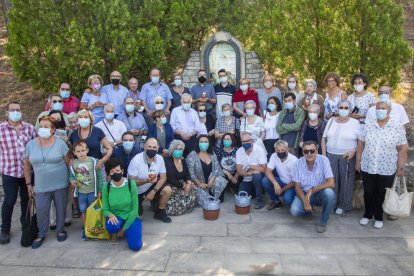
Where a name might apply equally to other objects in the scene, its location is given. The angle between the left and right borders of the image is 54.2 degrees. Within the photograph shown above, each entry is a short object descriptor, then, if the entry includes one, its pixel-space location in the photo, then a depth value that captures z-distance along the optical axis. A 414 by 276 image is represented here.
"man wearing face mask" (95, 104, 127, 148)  6.63
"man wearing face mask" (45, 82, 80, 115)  7.20
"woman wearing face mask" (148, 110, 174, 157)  6.99
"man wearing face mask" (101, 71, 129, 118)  7.57
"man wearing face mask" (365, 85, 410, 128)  5.88
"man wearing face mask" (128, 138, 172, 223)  6.21
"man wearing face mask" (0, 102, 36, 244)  5.52
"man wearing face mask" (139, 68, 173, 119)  8.00
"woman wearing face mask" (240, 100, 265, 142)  7.30
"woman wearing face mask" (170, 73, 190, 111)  8.29
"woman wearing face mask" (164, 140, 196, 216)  6.46
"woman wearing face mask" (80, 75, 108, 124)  7.38
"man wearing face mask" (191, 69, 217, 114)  8.40
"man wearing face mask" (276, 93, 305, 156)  6.88
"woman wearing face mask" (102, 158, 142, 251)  5.31
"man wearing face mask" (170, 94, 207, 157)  7.42
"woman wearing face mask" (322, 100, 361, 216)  6.10
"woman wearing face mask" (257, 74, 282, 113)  7.93
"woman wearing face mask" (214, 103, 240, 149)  7.54
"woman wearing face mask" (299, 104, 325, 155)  6.49
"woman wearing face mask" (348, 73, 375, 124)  6.69
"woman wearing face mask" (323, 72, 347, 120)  6.95
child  5.65
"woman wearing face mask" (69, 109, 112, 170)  5.94
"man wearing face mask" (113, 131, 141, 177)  6.42
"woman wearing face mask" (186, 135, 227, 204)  6.81
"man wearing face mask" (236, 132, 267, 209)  6.70
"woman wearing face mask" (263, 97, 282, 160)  7.21
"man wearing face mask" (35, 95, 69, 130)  6.81
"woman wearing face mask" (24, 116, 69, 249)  5.38
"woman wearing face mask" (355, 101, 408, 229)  5.66
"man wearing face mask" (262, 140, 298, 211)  6.32
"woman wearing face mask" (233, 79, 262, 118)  8.09
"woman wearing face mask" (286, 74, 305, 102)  7.66
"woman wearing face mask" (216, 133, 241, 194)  7.03
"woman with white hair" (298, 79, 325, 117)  7.14
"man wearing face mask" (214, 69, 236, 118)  8.51
